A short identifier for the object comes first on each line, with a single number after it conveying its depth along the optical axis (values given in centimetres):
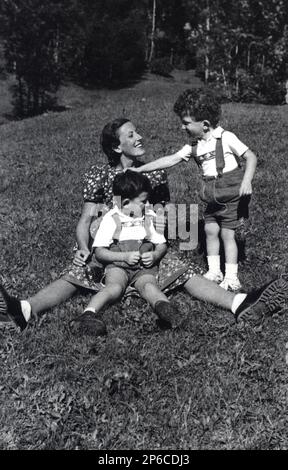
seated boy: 512
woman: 475
